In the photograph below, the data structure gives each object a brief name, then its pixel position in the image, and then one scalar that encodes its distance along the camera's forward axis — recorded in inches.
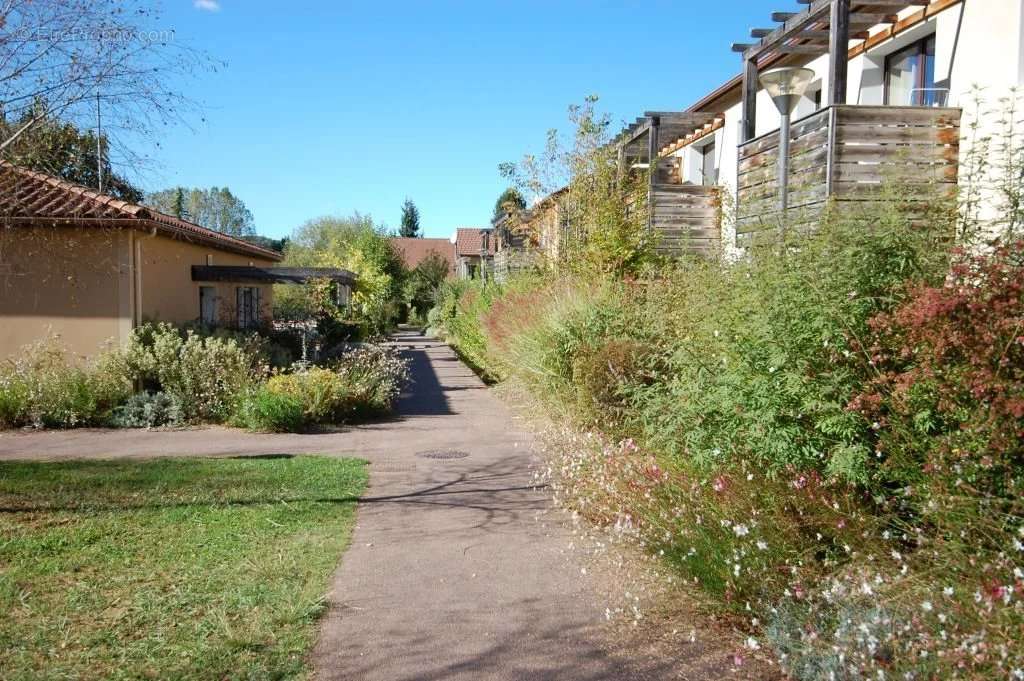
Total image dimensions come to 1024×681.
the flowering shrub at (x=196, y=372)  489.7
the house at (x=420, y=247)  2896.2
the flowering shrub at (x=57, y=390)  464.4
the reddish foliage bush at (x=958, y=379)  155.9
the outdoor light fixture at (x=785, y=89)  382.0
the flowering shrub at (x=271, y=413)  460.4
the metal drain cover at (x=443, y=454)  400.2
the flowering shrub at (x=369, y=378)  522.6
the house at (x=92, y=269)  408.8
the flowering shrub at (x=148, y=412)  472.1
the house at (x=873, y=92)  340.2
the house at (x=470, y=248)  1775.3
